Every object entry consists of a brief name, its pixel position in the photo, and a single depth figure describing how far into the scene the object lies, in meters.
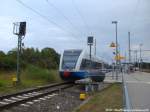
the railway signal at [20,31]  27.00
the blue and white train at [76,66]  32.53
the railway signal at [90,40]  26.92
